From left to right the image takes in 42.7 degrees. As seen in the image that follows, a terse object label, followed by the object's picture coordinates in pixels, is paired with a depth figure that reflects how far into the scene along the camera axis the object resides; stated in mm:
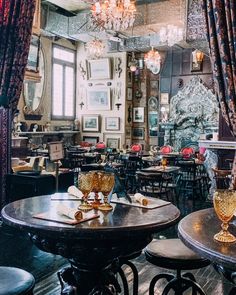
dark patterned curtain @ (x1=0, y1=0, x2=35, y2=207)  3840
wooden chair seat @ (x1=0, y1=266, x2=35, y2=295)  1427
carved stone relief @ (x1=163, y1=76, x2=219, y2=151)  10281
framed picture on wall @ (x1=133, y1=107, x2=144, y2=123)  11320
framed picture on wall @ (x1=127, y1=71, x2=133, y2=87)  11065
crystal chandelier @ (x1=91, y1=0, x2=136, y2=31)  5859
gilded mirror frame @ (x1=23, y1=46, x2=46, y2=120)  9366
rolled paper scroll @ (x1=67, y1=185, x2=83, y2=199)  2016
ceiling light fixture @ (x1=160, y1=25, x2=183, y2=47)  7200
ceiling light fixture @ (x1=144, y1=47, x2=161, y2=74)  8887
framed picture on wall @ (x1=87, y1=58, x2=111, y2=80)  11040
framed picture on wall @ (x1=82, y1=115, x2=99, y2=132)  11276
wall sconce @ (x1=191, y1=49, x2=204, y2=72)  10217
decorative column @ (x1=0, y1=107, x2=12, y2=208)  3930
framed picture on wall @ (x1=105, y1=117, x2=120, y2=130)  11015
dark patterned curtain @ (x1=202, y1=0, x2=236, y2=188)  2965
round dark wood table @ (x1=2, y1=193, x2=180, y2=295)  1424
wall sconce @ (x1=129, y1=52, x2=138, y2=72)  10176
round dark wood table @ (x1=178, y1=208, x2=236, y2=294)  1137
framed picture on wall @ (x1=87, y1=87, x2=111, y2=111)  11127
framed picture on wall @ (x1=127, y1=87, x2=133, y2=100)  11115
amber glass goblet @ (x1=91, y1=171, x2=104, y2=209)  1724
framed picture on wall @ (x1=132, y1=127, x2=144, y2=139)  11401
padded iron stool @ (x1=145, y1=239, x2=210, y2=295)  1736
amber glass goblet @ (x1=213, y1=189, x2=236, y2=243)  1313
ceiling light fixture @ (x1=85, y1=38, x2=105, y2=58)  8632
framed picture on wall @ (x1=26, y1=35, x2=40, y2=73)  6721
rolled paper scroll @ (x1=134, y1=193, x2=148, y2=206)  1813
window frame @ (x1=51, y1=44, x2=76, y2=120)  10436
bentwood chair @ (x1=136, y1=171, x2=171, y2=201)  4727
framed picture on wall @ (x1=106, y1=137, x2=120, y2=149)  11003
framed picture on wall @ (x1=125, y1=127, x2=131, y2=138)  11071
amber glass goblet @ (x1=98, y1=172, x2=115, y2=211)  1733
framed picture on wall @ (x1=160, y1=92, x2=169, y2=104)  11003
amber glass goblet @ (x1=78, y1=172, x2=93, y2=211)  1707
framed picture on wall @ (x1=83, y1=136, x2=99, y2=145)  11270
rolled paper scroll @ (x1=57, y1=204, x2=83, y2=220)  1516
